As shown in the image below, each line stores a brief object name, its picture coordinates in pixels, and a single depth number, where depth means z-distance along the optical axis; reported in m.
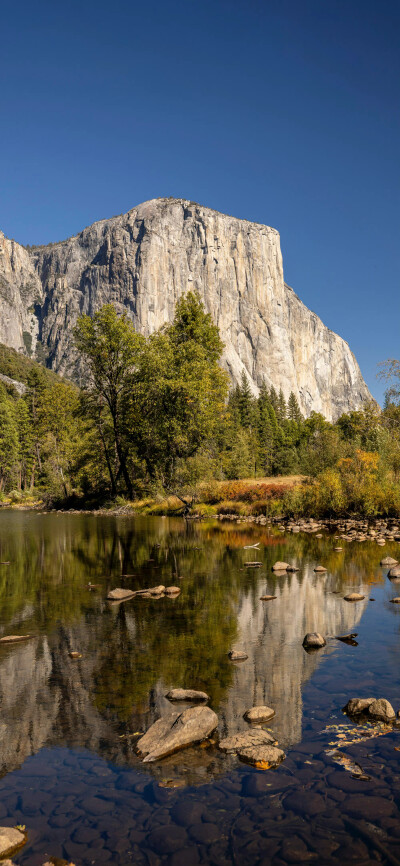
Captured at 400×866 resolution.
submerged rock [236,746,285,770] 5.63
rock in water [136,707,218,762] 5.89
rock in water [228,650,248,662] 8.64
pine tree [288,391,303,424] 121.00
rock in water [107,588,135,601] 12.90
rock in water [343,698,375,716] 6.77
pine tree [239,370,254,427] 94.19
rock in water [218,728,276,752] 5.96
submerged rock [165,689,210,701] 7.14
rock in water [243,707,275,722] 6.59
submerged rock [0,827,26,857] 4.30
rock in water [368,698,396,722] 6.57
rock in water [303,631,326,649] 9.28
